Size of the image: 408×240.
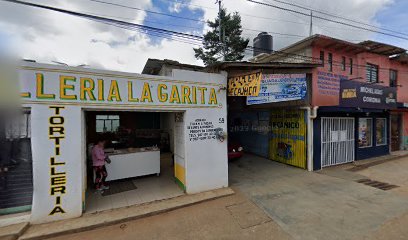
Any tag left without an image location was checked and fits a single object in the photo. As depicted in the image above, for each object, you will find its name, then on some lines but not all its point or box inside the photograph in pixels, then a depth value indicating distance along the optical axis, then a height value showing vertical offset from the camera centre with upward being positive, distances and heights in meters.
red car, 9.46 -1.61
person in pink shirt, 6.06 -1.41
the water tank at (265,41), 14.48 +5.57
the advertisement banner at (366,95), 9.55 +1.11
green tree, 21.83 +8.30
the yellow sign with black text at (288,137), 8.88 -0.98
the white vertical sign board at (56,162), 4.38 -1.01
